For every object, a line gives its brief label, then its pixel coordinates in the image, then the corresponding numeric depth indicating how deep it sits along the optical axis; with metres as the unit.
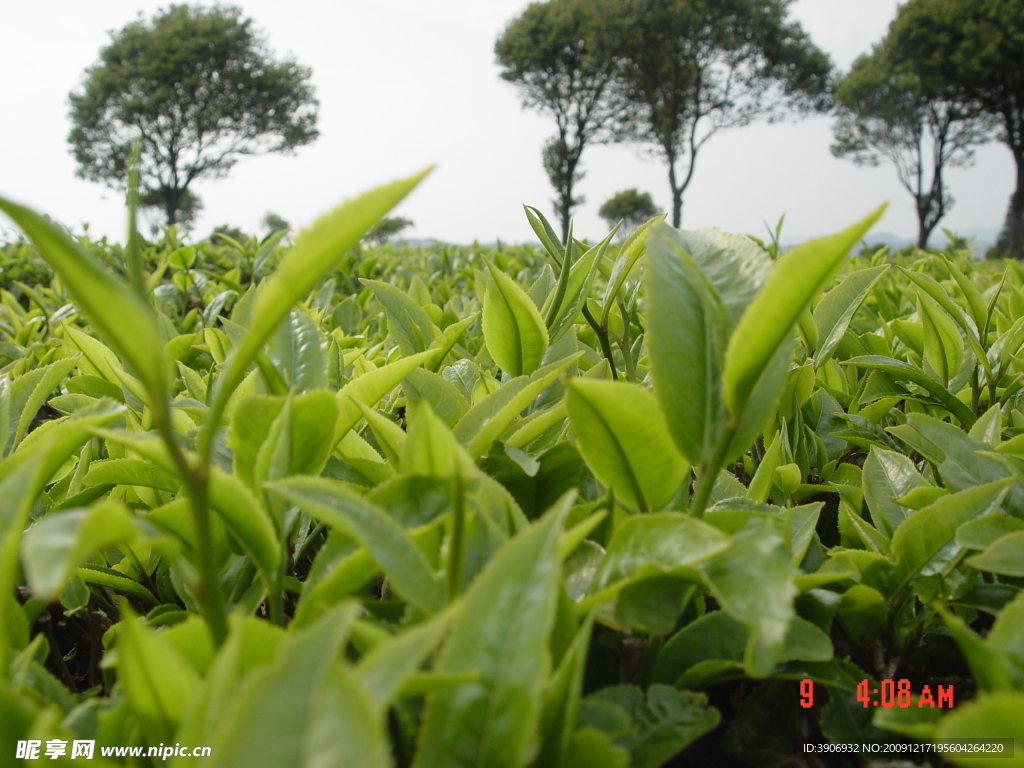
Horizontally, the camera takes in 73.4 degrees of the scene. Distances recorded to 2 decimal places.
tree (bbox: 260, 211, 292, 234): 45.19
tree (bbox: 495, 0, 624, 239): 39.34
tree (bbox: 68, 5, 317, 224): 38.12
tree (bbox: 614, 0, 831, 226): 36.53
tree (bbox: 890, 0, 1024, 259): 27.73
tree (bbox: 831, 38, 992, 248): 32.94
